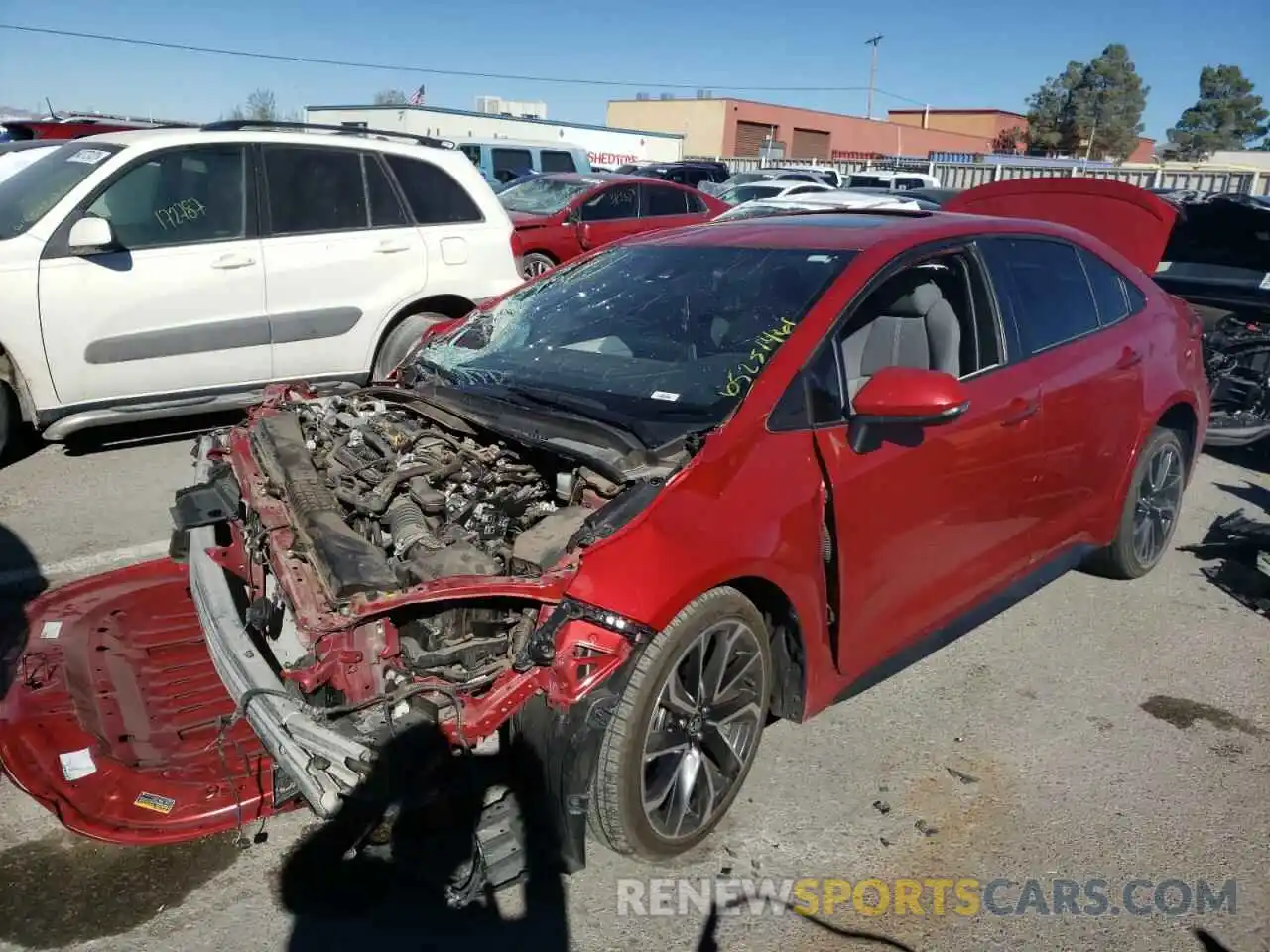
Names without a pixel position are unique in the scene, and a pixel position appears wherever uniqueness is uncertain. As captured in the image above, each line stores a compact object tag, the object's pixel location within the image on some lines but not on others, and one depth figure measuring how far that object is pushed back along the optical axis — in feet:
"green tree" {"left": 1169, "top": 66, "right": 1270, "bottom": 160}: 239.09
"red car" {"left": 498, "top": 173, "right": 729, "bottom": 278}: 42.57
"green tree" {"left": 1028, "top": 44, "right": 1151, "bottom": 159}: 214.69
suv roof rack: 20.92
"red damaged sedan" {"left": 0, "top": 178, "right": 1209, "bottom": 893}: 8.36
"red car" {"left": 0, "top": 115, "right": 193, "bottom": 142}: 40.57
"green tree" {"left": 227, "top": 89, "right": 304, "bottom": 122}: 170.73
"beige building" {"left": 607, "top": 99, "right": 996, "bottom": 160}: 192.75
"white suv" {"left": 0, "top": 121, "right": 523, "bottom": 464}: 18.20
